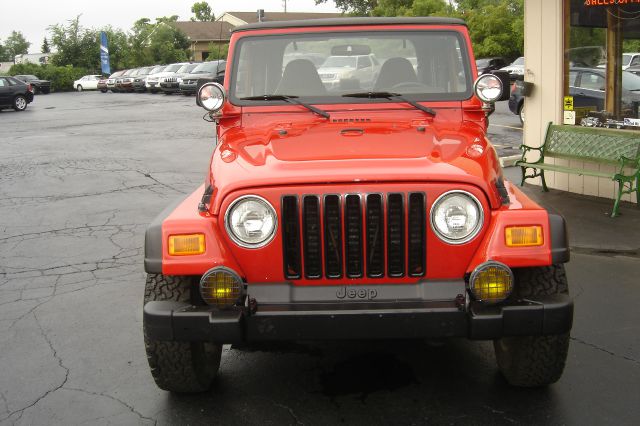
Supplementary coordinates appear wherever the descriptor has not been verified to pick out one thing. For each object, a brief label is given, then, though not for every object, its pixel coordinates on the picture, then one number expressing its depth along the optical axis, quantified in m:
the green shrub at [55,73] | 58.53
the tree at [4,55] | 124.89
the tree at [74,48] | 65.44
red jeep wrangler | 3.38
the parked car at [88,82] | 56.53
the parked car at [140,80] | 46.31
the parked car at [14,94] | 31.62
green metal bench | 8.52
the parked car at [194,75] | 36.28
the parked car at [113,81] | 49.81
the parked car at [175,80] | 40.38
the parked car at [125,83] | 47.66
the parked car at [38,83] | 52.34
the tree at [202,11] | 104.32
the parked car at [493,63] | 32.91
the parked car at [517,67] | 27.02
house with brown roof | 74.69
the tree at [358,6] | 63.51
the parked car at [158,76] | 42.26
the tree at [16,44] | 135.20
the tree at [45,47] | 107.50
